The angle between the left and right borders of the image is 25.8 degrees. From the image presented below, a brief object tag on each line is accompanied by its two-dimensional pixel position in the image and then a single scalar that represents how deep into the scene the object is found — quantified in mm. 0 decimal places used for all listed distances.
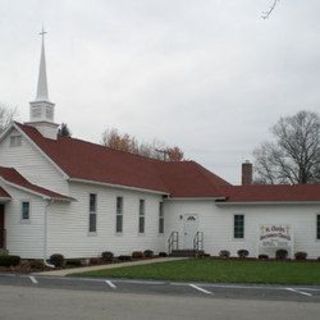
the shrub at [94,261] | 33094
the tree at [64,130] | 78312
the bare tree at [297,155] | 79062
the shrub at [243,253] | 39781
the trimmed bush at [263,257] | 38844
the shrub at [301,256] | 38406
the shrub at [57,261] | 30516
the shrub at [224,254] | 40219
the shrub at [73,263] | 31523
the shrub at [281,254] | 38562
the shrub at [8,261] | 28500
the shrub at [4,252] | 30503
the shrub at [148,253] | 39375
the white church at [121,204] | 31906
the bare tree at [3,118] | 72075
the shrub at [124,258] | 36094
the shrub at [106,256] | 34656
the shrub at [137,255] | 38000
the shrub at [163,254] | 40991
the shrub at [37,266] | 28875
